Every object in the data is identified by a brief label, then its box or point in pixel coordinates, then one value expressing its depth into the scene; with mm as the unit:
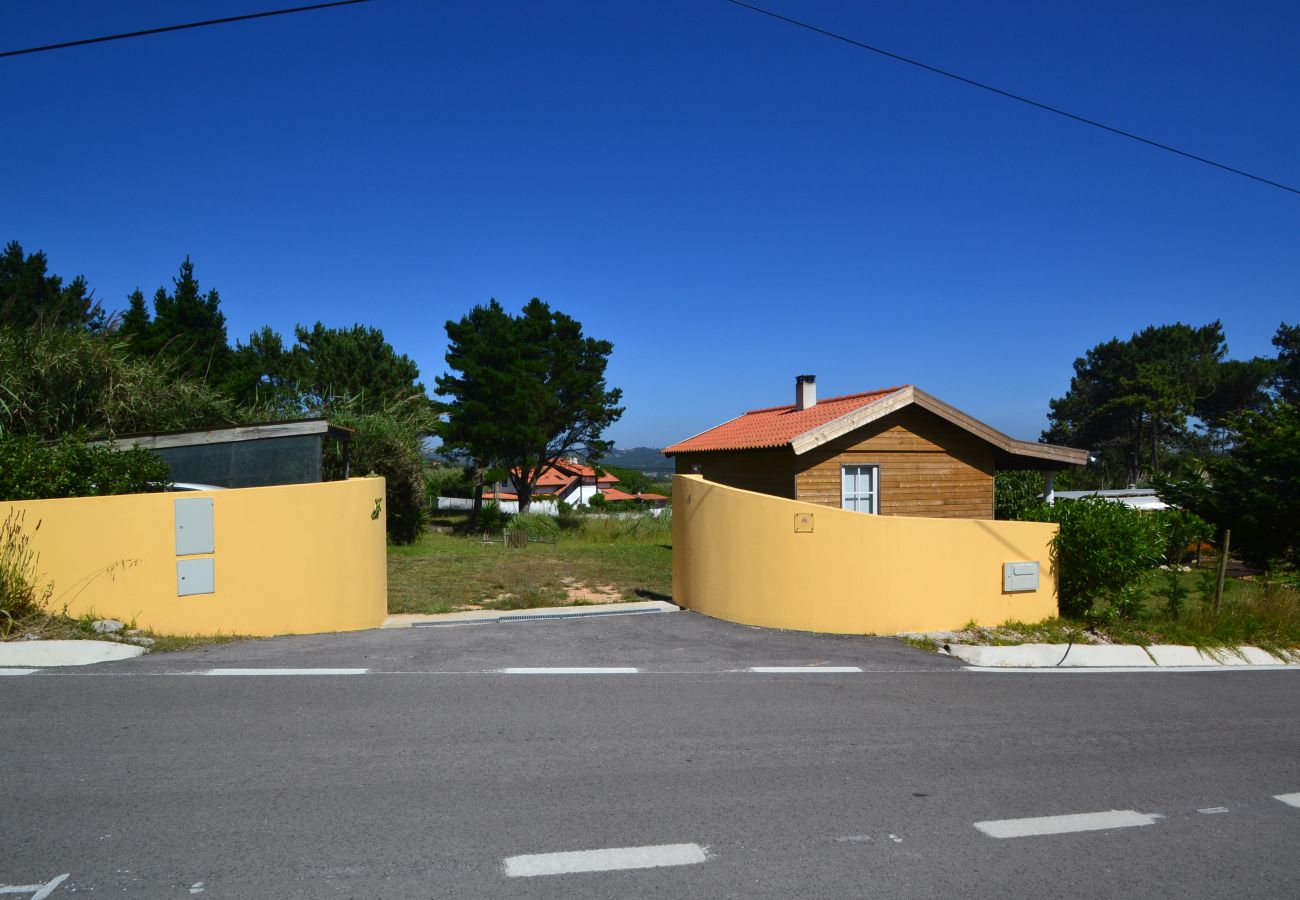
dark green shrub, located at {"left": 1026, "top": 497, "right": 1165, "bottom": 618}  9617
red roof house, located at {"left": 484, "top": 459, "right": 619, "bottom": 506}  79188
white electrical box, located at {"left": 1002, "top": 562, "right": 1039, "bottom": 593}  9602
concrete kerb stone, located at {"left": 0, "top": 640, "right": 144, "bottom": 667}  6898
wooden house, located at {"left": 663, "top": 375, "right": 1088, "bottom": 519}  15602
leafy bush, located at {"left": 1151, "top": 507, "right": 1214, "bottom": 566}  10727
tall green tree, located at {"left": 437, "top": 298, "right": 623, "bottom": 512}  36812
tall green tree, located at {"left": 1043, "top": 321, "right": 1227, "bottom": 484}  48812
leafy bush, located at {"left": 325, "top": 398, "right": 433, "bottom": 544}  21219
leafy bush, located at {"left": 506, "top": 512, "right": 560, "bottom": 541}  26834
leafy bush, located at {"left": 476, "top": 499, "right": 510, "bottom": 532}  31078
